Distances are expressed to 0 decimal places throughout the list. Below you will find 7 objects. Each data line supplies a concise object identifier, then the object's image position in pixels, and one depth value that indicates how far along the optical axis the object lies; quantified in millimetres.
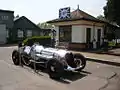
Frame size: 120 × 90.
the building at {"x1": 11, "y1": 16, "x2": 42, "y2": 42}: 18838
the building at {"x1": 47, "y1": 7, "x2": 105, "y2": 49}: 9449
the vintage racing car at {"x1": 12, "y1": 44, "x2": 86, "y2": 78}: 4147
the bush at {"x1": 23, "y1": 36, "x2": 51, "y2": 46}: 12825
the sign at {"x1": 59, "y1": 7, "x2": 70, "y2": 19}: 10028
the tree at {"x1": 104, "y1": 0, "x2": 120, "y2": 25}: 13074
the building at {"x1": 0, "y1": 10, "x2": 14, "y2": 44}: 17707
